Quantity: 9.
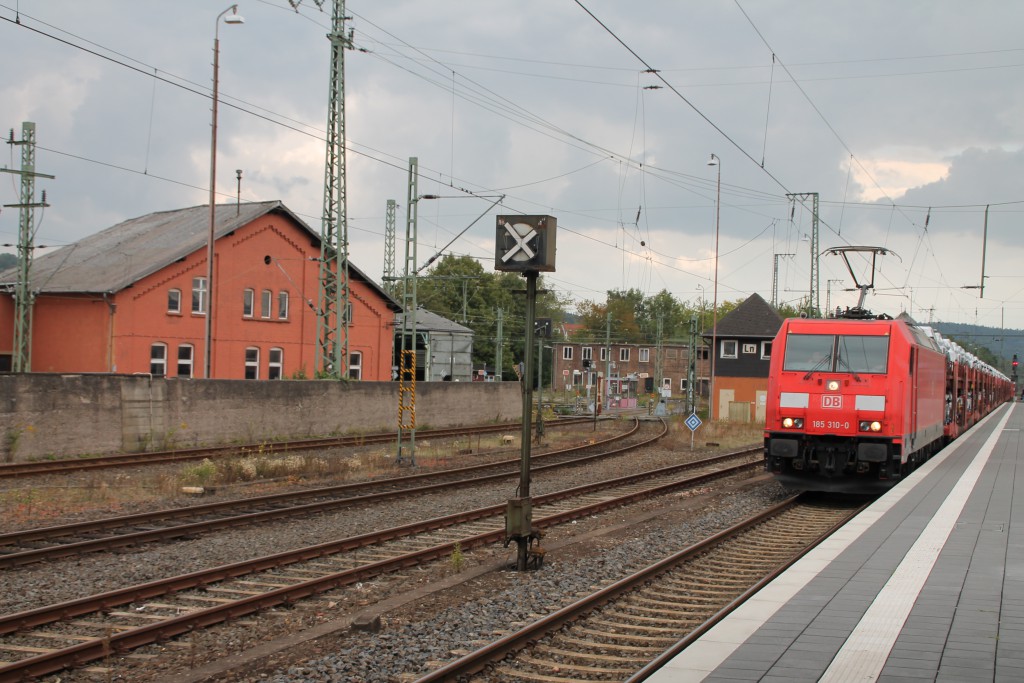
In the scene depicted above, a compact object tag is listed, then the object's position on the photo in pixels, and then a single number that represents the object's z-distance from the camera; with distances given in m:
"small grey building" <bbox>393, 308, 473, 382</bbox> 64.50
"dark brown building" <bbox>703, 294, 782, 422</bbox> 58.00
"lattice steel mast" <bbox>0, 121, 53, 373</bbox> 31.20
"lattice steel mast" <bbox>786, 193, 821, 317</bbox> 43.59
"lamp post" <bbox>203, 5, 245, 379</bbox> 29.77
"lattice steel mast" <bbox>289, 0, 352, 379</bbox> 25.80
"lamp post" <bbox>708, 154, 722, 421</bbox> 41.67
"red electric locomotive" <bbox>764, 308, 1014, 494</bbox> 16.55
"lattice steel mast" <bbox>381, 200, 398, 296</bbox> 51.41
